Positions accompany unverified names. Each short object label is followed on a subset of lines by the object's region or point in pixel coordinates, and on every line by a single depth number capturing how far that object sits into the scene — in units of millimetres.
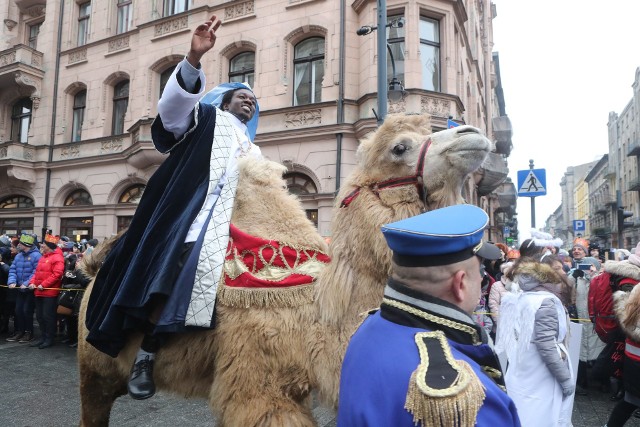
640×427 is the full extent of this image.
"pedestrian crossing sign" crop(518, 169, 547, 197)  8438
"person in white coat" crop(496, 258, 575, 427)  3872
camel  2078
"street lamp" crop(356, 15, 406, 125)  8031
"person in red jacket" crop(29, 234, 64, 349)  8750
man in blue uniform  1080
